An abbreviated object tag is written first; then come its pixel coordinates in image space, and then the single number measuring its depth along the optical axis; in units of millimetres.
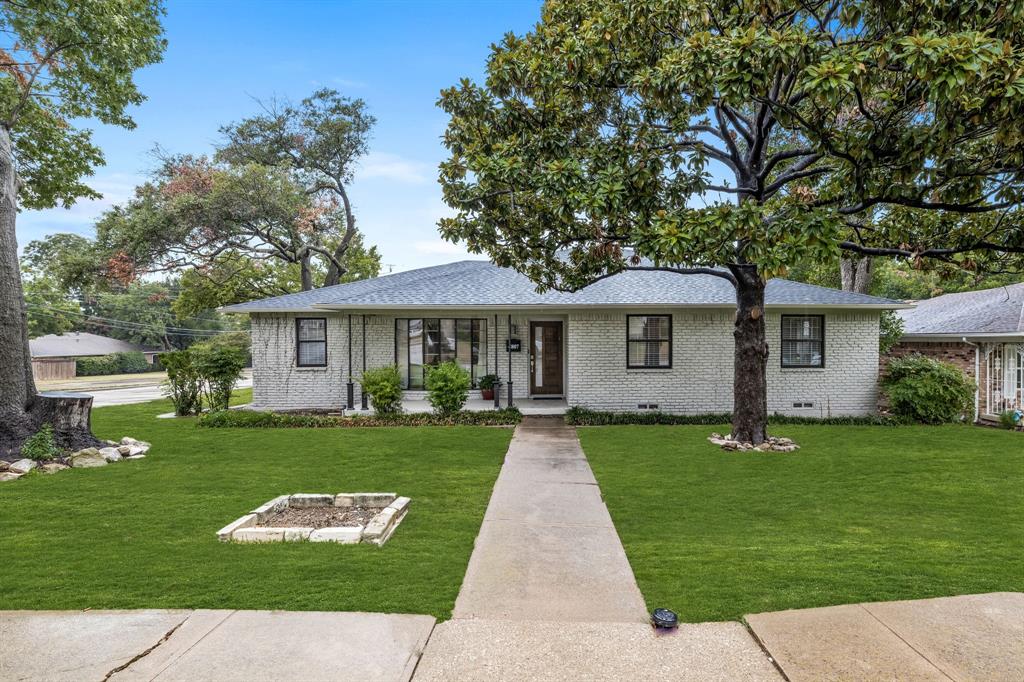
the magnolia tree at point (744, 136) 5312
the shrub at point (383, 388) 11609
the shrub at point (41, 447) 7703
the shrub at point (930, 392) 11258
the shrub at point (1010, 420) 10938
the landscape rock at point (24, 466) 7219
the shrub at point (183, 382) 12703
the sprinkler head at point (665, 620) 3104
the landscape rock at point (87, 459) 7785
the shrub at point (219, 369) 12703
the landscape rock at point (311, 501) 5645
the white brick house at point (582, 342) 12195
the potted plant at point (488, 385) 13102
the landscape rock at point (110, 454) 8070
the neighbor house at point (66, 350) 34969
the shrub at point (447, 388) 11414
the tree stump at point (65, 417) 8266
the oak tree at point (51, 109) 8180
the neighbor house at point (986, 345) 11492
